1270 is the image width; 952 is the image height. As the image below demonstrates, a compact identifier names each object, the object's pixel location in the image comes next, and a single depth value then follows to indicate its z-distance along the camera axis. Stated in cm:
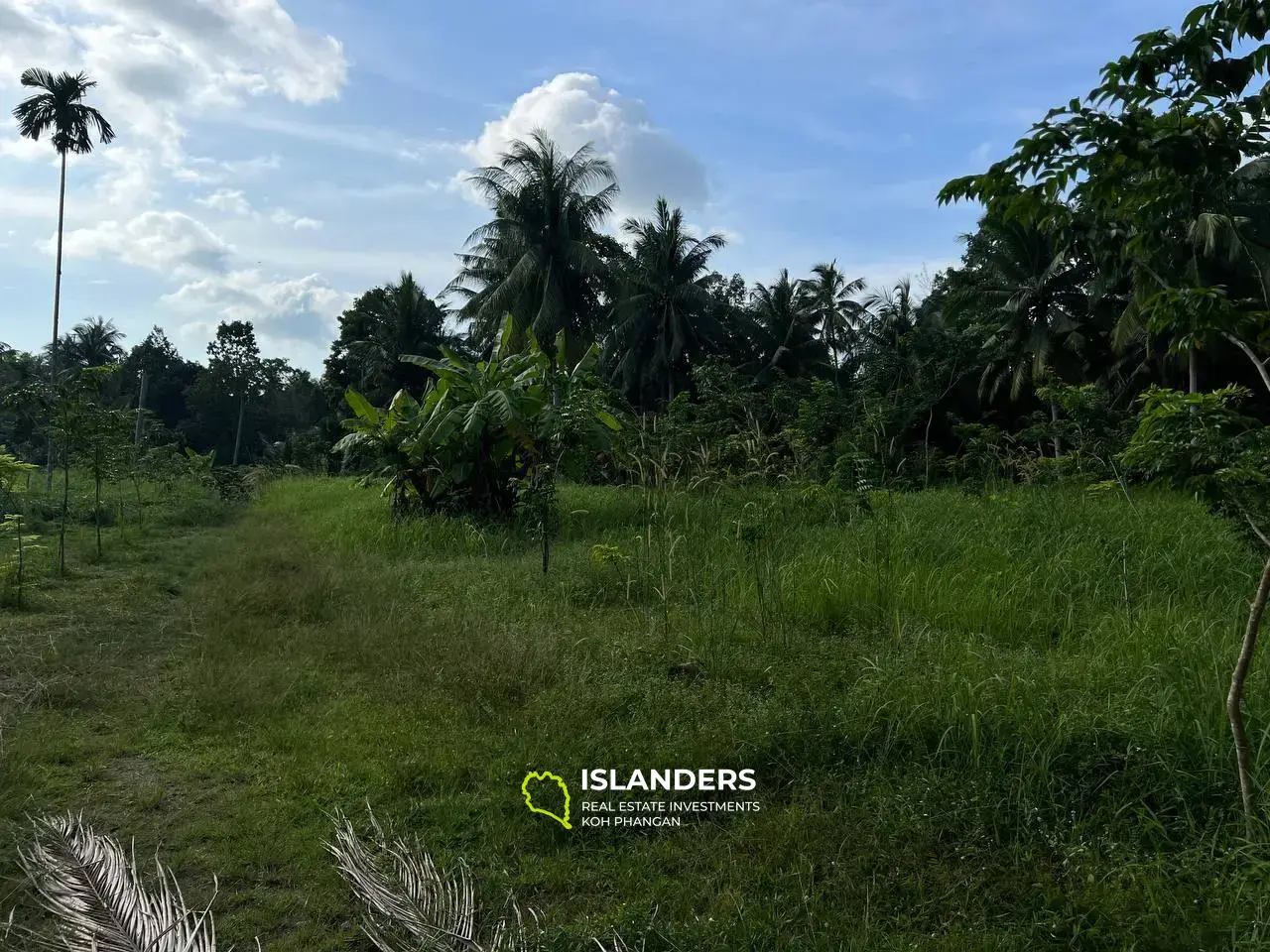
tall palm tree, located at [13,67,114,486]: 2088
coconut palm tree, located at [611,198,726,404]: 2914
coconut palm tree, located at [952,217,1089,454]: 2258
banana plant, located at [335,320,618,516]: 960
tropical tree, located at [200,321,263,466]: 5053
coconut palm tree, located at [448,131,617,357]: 2631
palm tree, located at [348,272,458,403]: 3253
